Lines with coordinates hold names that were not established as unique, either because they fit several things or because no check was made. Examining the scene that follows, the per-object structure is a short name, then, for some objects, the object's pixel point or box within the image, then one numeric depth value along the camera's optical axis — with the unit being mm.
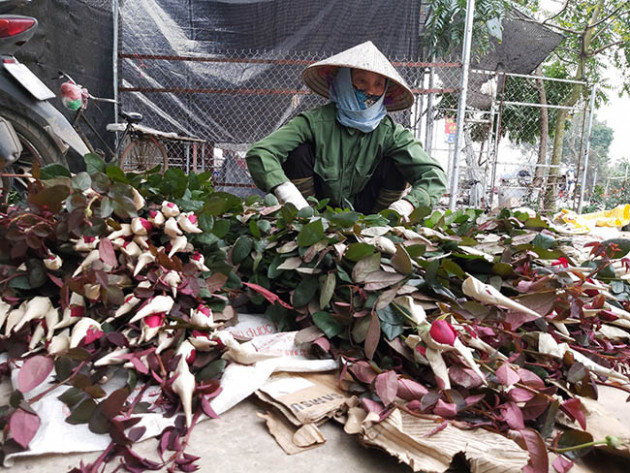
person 1997
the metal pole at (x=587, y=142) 6204
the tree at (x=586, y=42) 9016
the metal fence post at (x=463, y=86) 3772
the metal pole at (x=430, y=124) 4301
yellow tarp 2648
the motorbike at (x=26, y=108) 2086
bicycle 3367
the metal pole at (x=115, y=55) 4258
